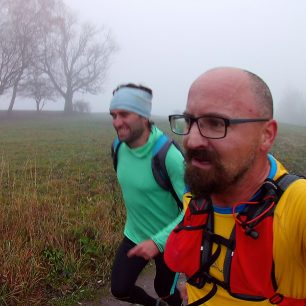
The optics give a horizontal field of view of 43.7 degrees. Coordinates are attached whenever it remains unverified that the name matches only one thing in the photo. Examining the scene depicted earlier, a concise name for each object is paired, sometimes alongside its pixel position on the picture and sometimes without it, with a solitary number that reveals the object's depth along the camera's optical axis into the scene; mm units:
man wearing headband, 3029
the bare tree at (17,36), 36750
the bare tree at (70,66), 47844
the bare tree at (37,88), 44969
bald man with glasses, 1476
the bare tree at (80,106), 54538
